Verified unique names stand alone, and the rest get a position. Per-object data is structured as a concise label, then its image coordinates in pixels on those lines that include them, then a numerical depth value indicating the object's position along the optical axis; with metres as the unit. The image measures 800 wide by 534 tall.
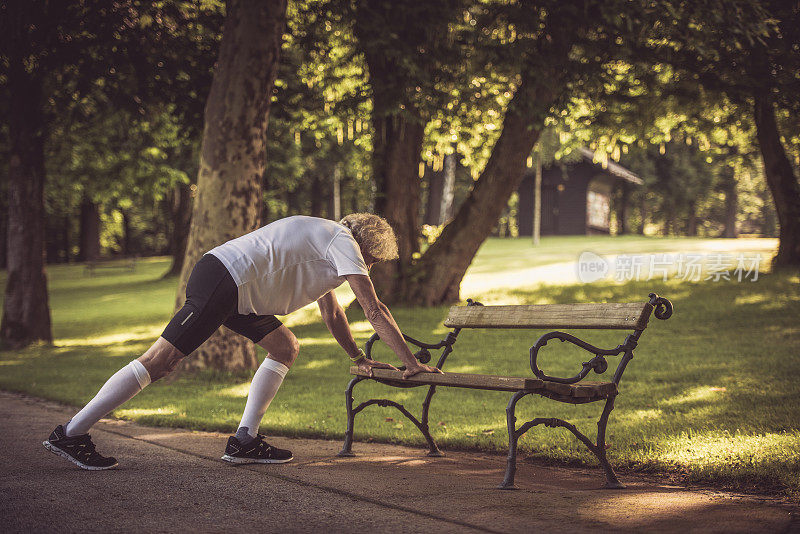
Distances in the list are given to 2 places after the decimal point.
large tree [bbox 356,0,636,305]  13.70
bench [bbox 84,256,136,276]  40.35
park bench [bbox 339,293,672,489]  4.66
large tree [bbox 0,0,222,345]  13.89
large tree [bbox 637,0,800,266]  11.66
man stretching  4.77
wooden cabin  49.44
